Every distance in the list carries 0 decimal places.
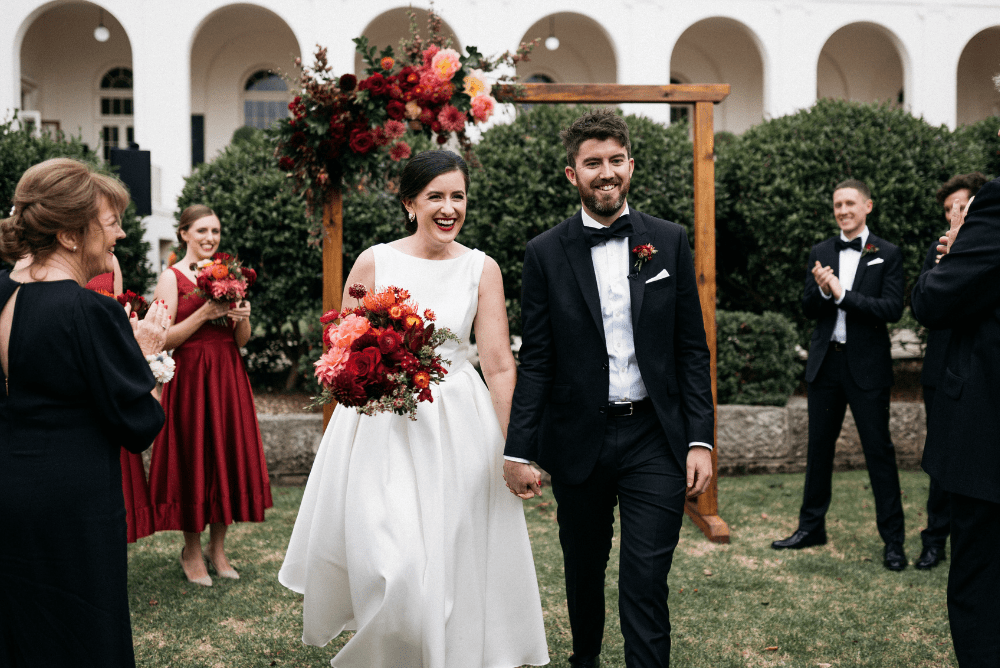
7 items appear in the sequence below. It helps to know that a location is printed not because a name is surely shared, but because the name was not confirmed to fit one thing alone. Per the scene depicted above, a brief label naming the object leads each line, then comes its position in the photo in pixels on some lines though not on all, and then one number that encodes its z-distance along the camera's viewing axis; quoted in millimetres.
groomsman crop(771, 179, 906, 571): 5133
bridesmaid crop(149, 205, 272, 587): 4684
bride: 3053
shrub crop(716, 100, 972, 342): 8164
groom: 3146
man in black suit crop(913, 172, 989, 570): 4988
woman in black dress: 2260
